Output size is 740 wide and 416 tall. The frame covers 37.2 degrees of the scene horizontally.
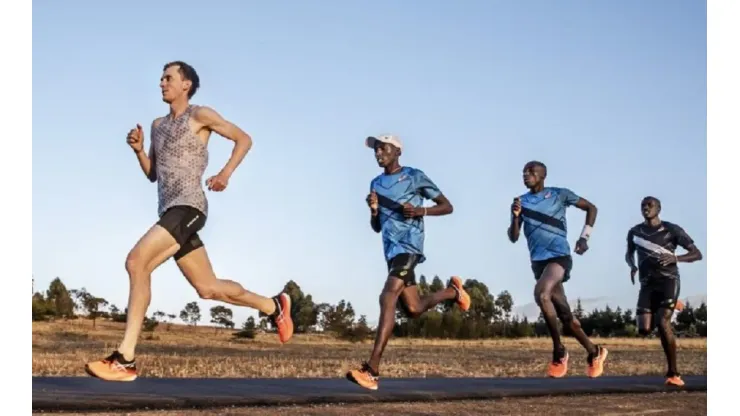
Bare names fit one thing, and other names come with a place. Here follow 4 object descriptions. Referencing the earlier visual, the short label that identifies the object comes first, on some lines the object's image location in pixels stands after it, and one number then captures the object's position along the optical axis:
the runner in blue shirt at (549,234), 10.91
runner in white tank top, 7.33
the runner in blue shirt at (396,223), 8.95
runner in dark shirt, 12.22
